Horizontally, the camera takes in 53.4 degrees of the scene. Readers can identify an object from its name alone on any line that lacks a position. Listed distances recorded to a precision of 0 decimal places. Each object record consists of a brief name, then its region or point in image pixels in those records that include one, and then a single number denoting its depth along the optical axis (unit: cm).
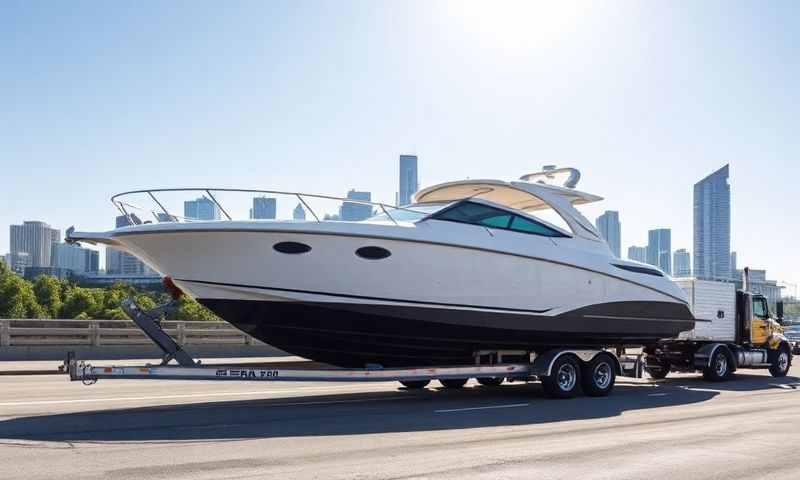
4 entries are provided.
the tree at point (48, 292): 7456
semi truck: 1858
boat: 1110
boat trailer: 1039
